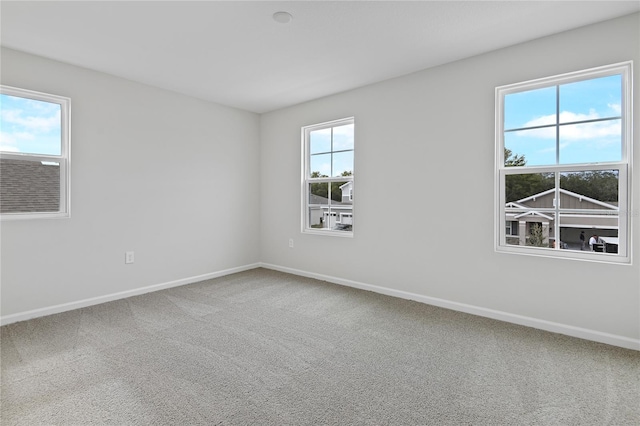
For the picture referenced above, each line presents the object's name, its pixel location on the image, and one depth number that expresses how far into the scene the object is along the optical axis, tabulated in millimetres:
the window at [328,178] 4242
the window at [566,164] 2514
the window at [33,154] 2914
